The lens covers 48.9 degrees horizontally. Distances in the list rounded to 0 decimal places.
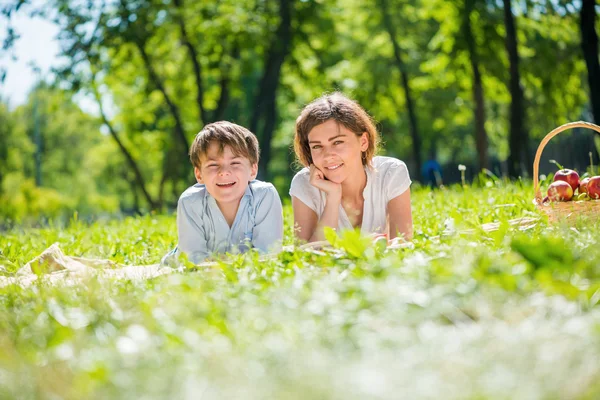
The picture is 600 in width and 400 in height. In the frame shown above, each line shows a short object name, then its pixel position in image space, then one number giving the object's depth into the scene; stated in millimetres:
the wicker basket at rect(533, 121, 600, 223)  4352
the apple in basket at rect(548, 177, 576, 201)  4710
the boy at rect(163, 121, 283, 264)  4805
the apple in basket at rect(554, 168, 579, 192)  5113
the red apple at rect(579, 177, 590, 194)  4945
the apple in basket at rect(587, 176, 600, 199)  4832
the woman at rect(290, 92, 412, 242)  4914
